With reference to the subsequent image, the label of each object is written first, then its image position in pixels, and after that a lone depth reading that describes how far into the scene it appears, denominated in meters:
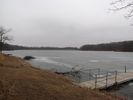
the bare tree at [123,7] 4.33
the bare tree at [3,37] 33.24
